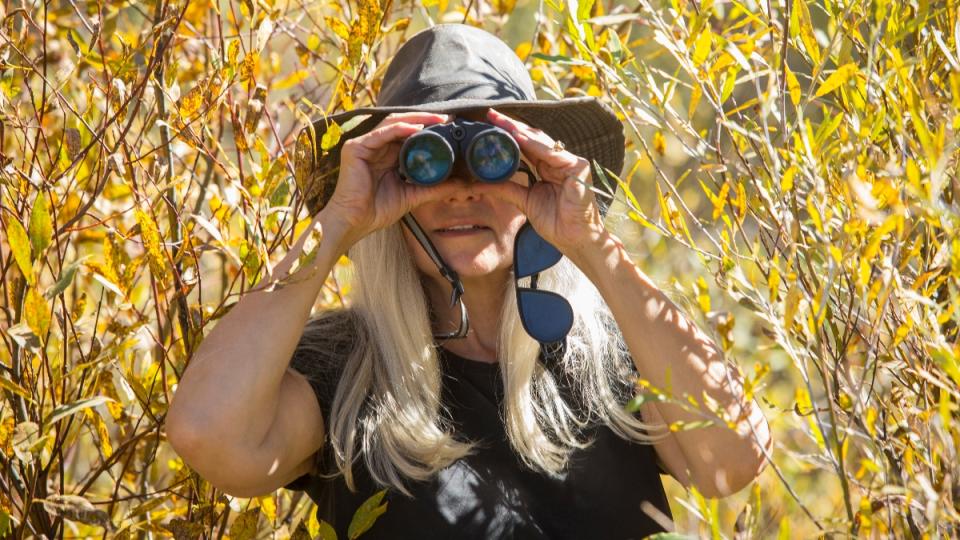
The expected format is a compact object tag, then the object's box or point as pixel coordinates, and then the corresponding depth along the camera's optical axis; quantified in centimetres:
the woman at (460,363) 355
